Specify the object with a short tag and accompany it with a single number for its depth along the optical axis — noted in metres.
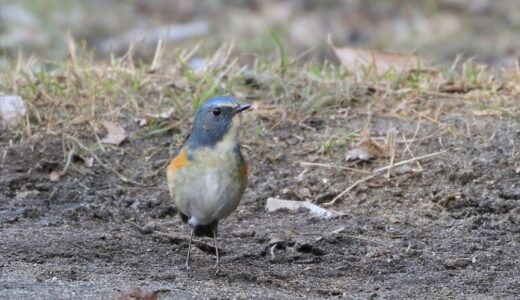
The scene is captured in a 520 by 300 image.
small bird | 9.66
